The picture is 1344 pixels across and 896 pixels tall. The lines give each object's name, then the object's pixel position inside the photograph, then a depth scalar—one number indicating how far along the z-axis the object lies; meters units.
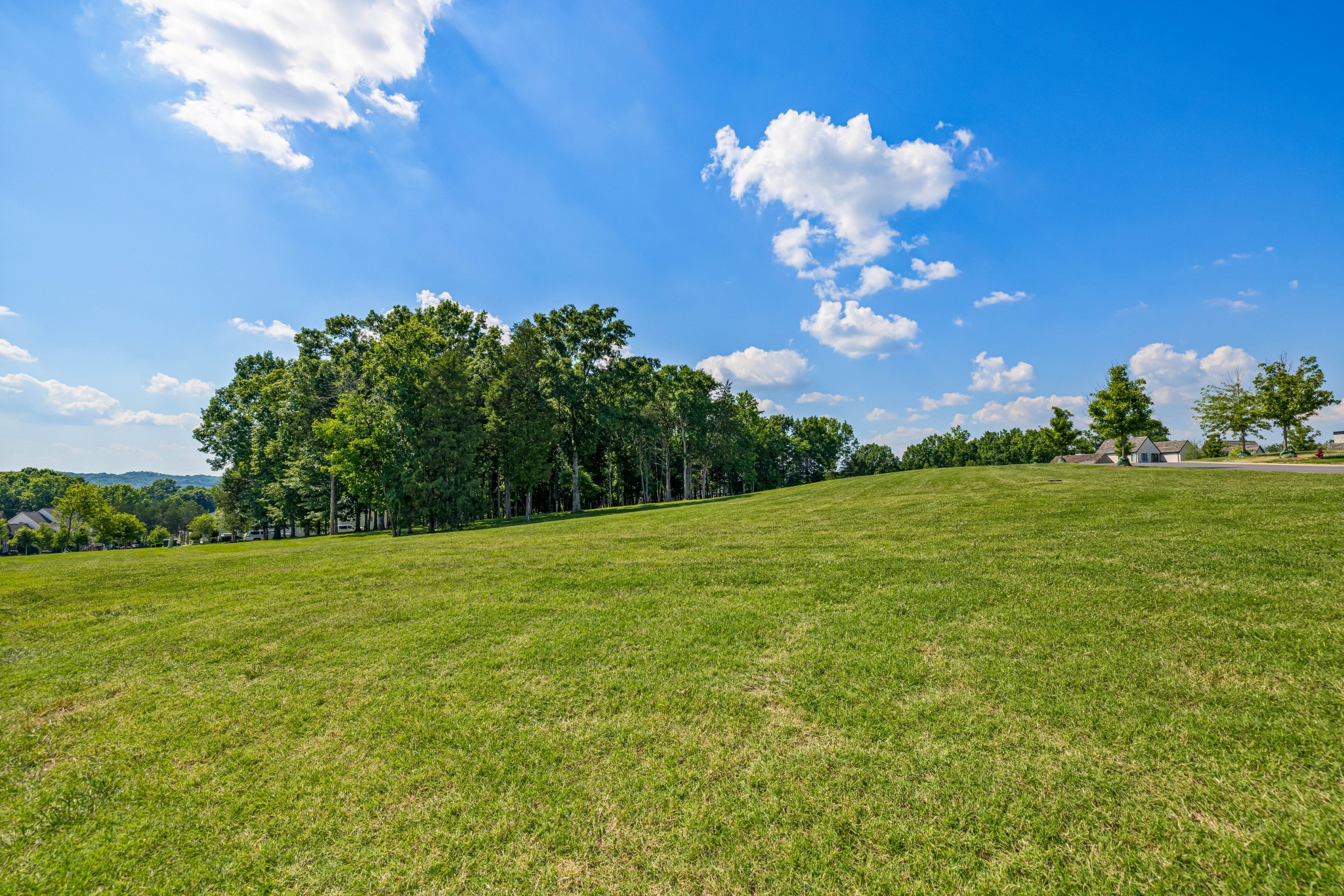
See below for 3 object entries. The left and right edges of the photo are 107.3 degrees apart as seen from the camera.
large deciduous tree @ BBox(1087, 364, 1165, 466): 35.91
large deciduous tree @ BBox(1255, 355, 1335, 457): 32.12
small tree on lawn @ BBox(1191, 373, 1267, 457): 36.78
